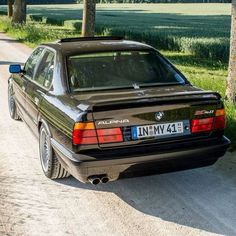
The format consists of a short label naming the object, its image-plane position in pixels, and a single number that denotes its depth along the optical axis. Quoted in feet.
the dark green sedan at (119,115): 13.66
